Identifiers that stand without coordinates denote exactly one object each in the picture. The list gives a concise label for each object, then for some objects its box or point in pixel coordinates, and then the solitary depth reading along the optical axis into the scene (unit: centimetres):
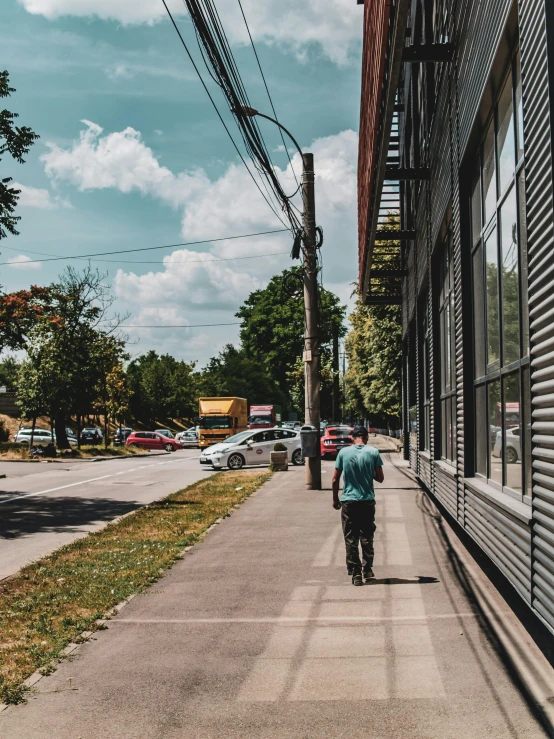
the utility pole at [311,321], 1972
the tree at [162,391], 8238
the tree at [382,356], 4216
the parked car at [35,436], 5285
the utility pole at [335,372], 5731
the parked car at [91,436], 6394
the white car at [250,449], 3019
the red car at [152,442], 5562
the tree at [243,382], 9044
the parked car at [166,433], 5815
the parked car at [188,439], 6048
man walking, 899
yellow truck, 4628
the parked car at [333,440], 3472
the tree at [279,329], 8262
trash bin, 1950
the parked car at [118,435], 6481
